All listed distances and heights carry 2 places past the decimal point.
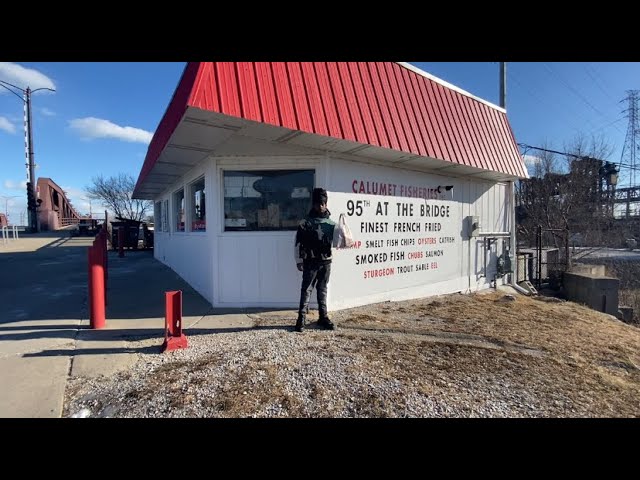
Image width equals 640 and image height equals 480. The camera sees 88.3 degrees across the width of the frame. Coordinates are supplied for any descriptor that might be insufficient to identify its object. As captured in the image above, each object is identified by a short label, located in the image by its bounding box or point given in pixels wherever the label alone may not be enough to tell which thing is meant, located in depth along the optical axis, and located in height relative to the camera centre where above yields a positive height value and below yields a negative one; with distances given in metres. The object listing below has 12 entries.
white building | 4.63 +1.16
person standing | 4.69 -0.26
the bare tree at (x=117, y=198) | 45.66 +4.31
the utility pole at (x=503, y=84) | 12.80 +5.57
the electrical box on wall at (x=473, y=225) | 8.63 +0.05
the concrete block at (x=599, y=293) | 11.05 -2.29
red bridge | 32.19 +2.56
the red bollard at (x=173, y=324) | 4.02 -1.20
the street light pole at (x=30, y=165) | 28.72 +5.84
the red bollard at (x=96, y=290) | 4.79 -0.90
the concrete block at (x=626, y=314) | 11.74 -3.16
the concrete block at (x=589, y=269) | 13.93 -1.86
